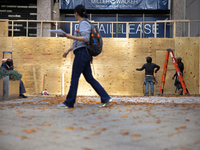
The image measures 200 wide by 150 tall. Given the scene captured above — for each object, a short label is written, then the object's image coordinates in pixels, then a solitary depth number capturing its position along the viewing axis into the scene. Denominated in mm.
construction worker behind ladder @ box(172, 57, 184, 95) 11079
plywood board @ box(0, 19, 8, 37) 13273
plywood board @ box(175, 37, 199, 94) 12758
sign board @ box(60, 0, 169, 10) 15672
